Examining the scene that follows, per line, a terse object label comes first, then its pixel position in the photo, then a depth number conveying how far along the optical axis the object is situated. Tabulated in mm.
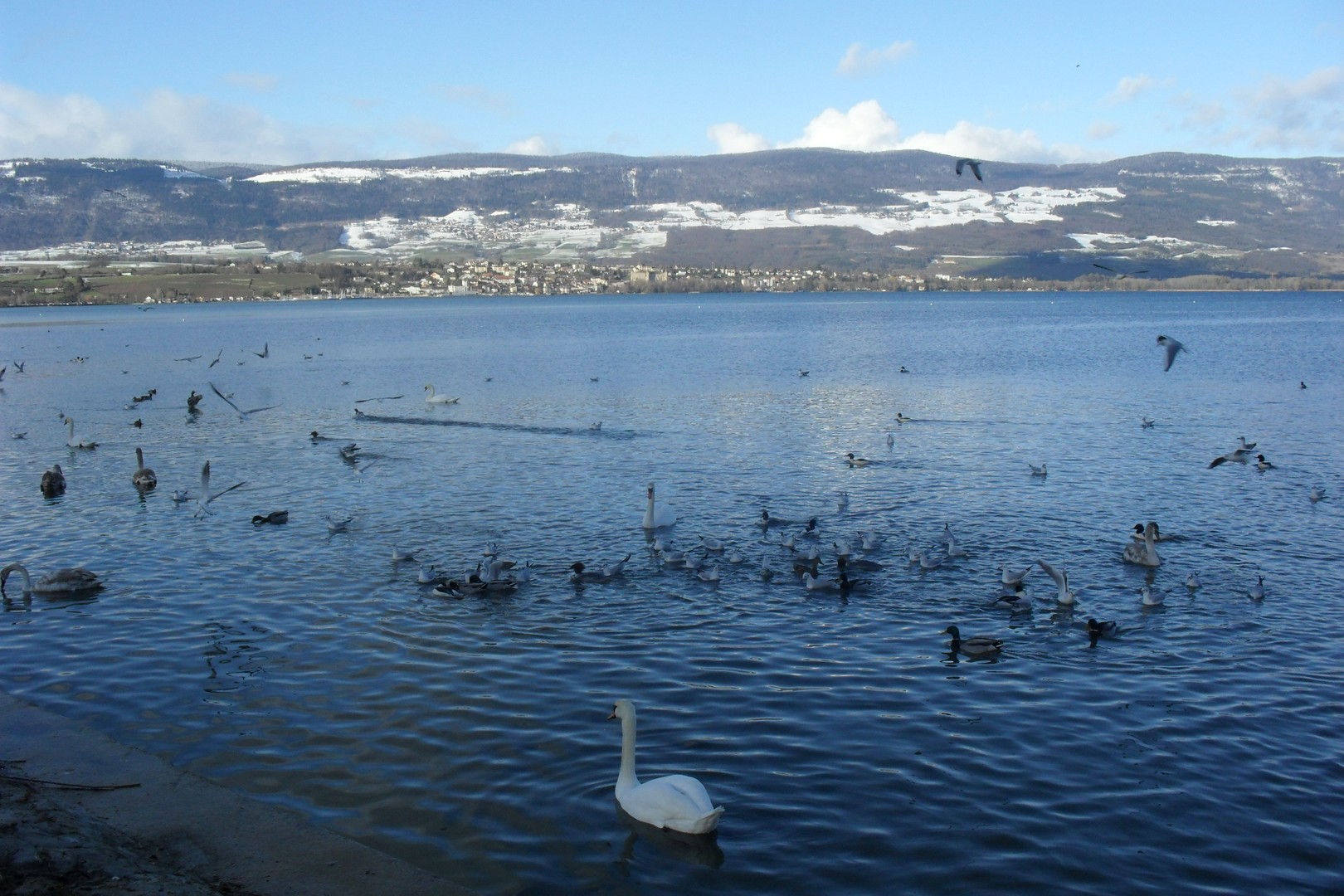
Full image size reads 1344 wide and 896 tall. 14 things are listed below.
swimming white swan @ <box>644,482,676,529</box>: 21172
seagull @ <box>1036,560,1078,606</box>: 15945
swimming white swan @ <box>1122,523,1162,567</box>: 18281
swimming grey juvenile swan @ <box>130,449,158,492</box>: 25953
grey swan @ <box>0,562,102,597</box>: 17062
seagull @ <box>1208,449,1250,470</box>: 23800
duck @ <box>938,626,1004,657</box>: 13961
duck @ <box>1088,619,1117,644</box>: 14688
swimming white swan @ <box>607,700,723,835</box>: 9336
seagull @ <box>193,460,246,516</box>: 22750
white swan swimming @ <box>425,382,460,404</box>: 43750
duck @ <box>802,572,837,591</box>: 16922
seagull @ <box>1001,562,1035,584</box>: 16812
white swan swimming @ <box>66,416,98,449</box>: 32531
